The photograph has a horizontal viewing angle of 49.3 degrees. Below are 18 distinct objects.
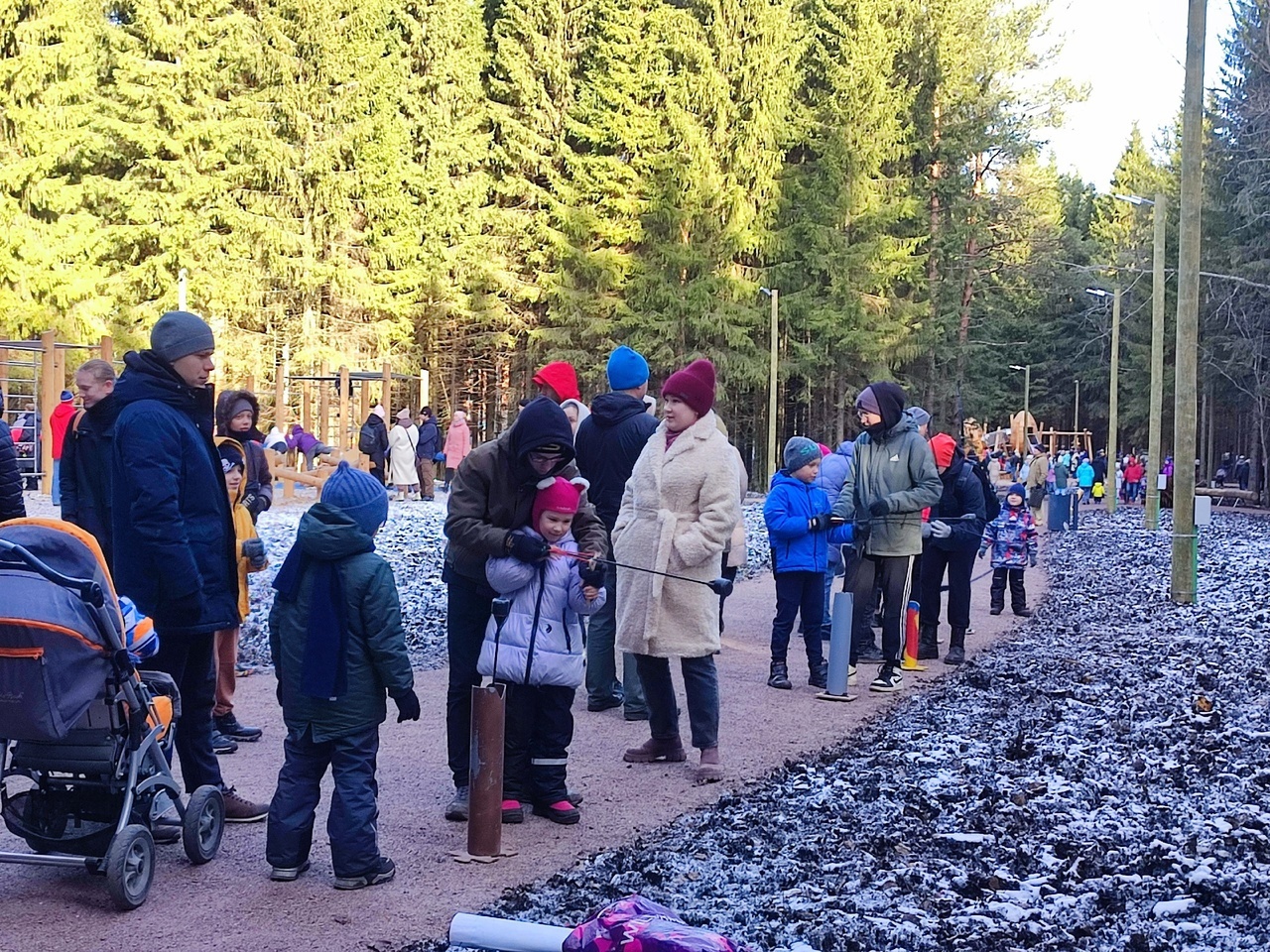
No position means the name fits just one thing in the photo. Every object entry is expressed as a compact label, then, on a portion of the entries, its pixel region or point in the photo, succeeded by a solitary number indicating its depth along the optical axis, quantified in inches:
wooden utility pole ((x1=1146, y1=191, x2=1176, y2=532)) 1310.3
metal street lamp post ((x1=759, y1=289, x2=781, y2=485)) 1918.1
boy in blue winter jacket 422.0
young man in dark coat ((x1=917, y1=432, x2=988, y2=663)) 484.7
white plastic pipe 147.3
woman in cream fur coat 307.6
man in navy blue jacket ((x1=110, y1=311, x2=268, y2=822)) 235.1
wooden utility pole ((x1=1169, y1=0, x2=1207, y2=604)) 695.7
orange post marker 466.0
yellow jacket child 328.5
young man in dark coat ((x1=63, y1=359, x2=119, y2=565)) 291.3
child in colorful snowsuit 621.9
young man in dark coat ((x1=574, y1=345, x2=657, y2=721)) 374.0
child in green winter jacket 223.3
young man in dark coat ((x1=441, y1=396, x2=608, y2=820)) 257.9
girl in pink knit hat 259.3
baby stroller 205.2
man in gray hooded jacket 417.1
